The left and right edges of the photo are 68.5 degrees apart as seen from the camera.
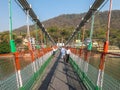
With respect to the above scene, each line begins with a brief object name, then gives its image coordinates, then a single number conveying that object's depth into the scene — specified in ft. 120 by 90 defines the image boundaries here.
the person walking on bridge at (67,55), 26.22
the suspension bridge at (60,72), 6.28
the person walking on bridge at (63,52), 27.98
